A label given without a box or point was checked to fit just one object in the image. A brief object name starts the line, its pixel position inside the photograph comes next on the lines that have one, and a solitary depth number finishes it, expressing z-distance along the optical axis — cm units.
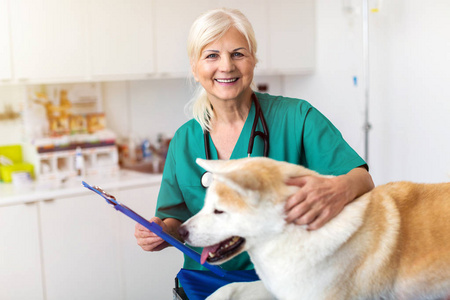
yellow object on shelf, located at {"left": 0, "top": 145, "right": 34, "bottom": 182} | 312
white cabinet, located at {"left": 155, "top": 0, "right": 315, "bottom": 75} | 338
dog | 101
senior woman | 148
